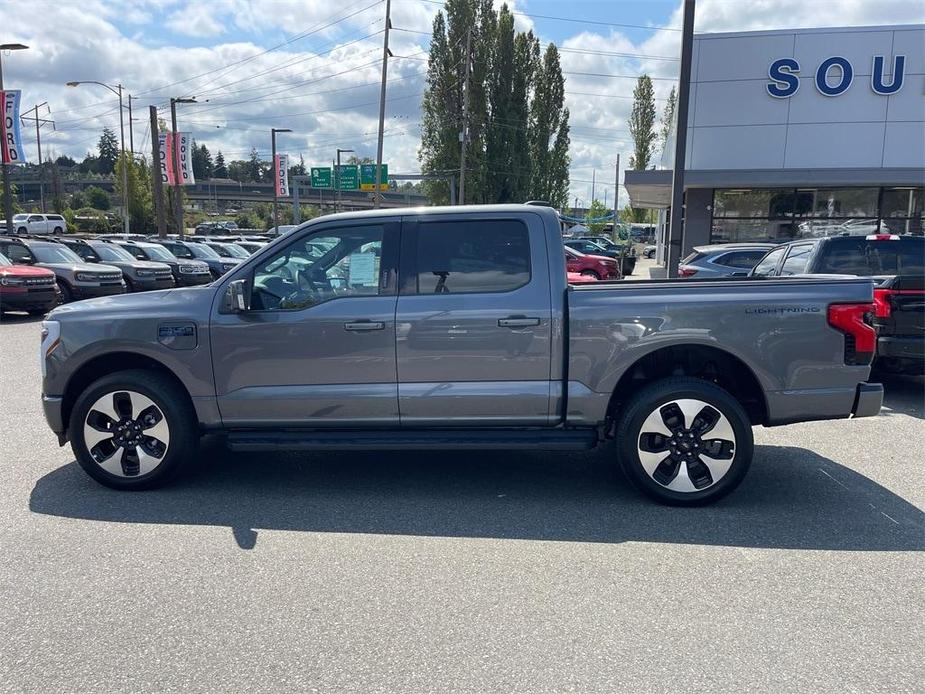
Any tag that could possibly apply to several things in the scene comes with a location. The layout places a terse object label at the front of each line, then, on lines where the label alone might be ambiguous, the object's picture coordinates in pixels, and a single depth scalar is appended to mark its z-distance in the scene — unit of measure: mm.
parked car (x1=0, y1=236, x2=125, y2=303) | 17516
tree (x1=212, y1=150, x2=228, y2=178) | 158462
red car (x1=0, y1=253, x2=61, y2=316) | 15648
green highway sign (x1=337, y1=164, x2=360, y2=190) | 41750
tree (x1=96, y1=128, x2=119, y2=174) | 148662
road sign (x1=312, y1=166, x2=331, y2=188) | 43531
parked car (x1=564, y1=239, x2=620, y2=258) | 27758
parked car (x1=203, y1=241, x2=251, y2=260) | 26453
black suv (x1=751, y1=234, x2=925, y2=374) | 7680
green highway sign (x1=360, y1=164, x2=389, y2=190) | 40566
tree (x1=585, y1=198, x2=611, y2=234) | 102625
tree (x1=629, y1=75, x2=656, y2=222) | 68812
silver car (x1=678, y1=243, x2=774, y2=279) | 15234
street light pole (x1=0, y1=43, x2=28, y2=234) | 26016
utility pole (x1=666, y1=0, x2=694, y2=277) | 12069
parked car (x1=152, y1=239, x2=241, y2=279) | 24716
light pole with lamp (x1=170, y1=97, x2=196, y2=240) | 33281
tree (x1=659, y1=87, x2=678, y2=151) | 60594
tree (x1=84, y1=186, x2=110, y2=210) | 93625
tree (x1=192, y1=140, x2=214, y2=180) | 144500
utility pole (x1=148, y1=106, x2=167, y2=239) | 30656
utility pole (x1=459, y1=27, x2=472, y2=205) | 38719
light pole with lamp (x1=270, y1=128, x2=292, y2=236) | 44781
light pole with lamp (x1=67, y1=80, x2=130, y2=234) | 47219
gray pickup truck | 4801
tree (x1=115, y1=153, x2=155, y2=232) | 57531
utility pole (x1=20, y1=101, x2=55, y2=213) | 61500
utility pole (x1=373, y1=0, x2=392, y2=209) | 33188
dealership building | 21141
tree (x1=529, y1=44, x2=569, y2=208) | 46875
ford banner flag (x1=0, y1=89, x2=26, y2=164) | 24281
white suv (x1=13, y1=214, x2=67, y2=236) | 52719
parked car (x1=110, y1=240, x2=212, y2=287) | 22109
